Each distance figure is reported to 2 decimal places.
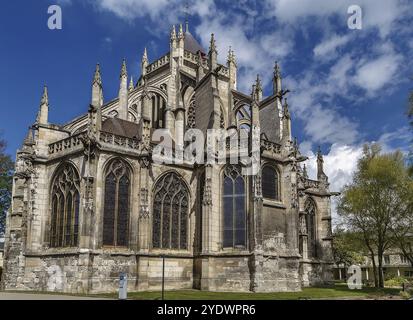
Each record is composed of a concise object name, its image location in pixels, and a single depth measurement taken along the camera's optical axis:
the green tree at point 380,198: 30.44
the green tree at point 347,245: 33.50
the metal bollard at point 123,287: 16.55
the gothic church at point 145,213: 21.98
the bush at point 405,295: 16.30
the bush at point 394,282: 30.12
